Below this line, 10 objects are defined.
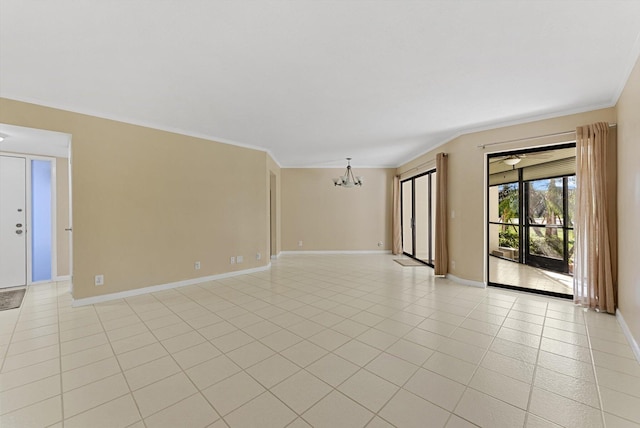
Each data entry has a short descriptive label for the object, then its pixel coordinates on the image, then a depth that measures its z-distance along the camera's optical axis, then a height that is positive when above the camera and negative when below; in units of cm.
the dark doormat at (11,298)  362 -119
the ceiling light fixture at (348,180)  682 +94
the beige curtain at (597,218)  328 -5
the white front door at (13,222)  446 -7
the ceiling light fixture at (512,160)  517 +112
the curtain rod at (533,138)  364 +115
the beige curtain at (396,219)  790 -11
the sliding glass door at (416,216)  738 -2
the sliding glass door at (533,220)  479 -11
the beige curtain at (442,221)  512 -11
